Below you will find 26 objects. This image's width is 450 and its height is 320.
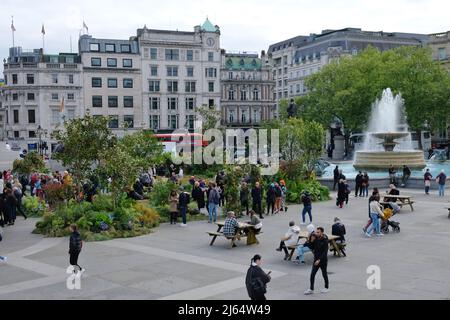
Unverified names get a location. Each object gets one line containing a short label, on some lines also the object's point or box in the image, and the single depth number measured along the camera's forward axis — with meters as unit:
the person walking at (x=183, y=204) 20.78
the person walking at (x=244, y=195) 22.52
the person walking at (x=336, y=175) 30.02
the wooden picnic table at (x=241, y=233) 16.64
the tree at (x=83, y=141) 20.69
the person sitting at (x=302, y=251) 13.61
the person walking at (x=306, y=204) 20.11
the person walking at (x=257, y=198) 22.12
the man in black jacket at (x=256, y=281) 9.36
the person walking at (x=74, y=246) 13.27
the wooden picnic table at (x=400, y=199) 22.59
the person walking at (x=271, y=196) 22.75
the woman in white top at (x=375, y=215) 17.61
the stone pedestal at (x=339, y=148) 62.62
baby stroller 18.07
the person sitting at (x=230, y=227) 16.42
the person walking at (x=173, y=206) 20.94
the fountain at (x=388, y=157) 39.56
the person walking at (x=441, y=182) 27.69
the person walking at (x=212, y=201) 21.25
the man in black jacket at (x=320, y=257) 11.40
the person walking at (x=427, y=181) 29.08
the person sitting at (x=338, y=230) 15.01
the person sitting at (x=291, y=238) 14.73
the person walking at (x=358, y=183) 28.39
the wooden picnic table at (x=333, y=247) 14.38
